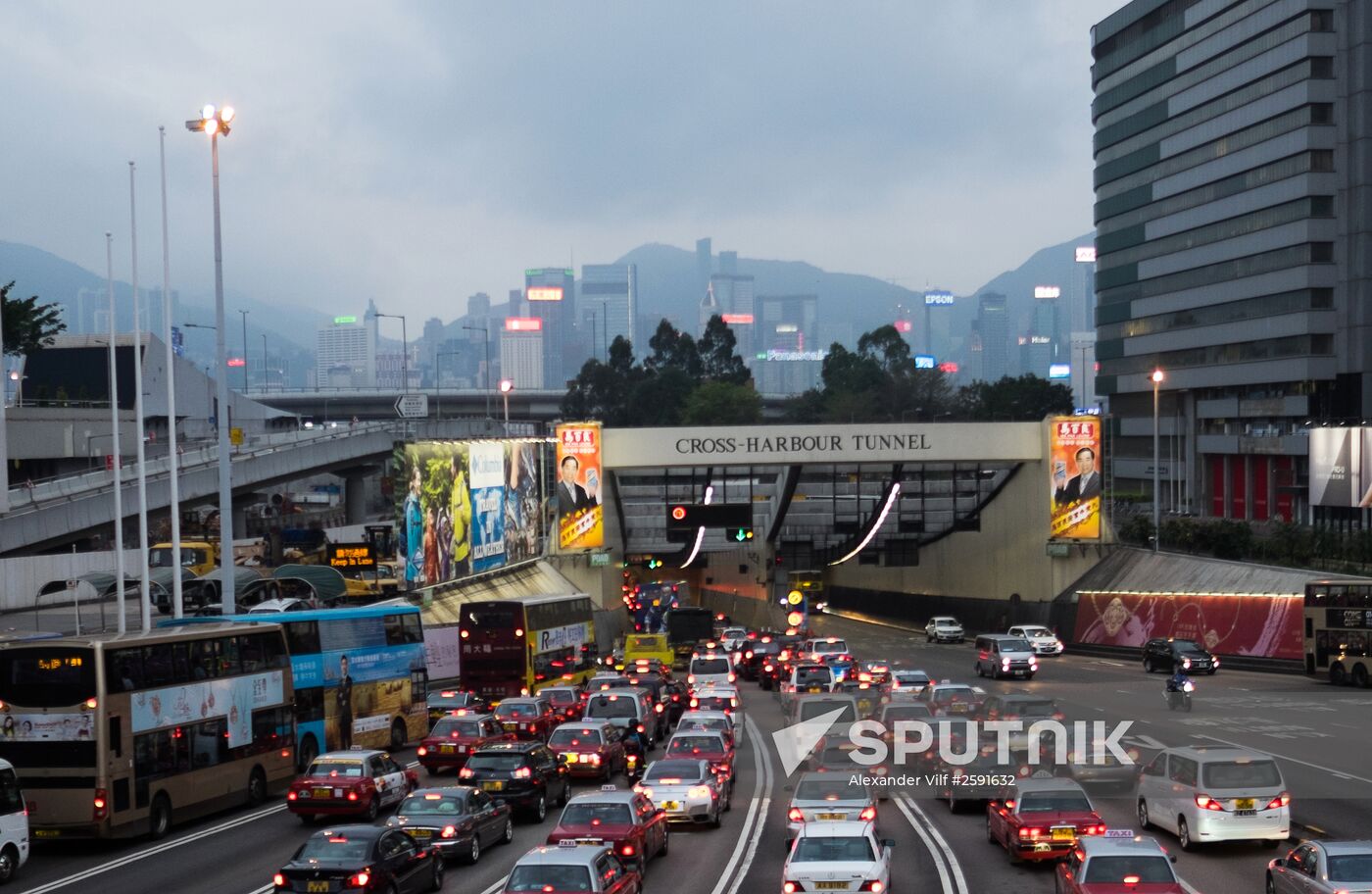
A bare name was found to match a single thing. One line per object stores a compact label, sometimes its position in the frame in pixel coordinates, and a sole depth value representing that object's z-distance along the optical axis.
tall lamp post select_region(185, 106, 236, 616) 37.81
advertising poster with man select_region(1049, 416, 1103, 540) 68.69
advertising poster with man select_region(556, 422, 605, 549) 69.44
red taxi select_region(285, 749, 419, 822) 25.17
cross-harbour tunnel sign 69.94
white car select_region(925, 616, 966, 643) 72.75
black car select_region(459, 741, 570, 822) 25.53
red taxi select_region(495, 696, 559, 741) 34.41
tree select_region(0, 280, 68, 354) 78.00
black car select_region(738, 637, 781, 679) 59.69
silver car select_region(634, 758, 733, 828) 24.39
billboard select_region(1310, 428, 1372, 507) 60.84
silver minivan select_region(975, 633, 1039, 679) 50.44
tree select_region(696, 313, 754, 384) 175.12
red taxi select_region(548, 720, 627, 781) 29.80
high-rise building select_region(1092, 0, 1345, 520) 86.56
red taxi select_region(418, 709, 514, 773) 31.16
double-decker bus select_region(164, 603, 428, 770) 31.73
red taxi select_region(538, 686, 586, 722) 38.91
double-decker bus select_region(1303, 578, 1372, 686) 45.91
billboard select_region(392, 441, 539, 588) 57.02
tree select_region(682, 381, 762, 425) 148.12
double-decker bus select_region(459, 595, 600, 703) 44.22
